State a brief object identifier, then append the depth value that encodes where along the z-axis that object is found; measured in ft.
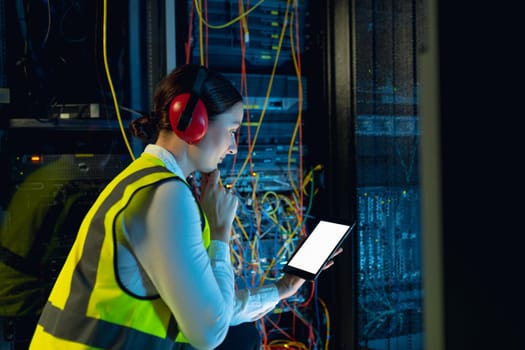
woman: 3.52
